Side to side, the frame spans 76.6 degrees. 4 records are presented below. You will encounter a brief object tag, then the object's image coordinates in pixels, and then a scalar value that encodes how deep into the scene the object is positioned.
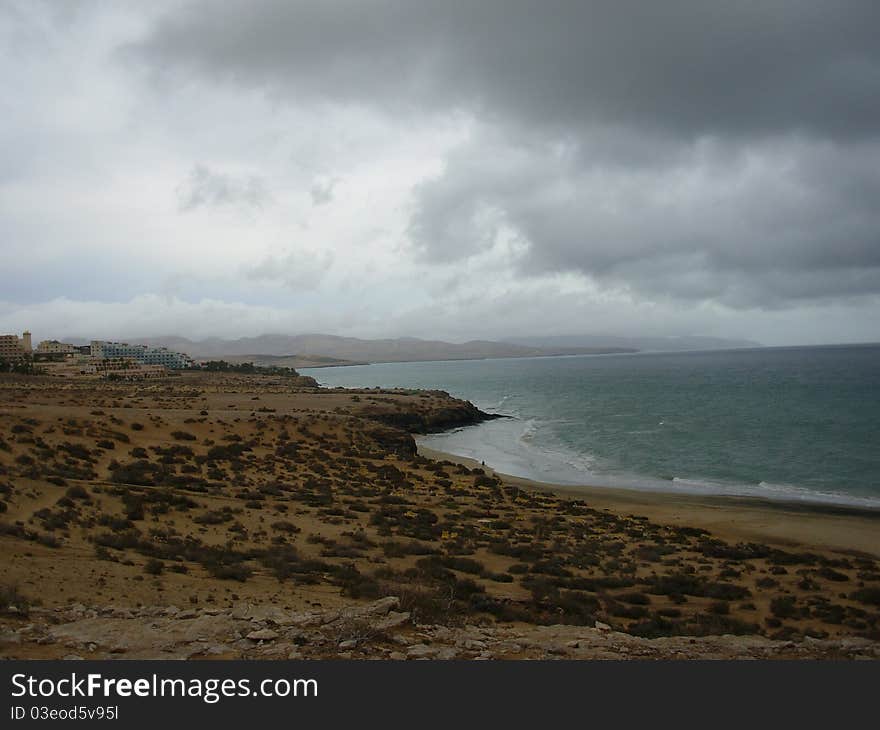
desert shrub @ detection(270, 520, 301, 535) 14.81
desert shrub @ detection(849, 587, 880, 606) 13.00
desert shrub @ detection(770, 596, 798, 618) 11.73
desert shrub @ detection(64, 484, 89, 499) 15.09
